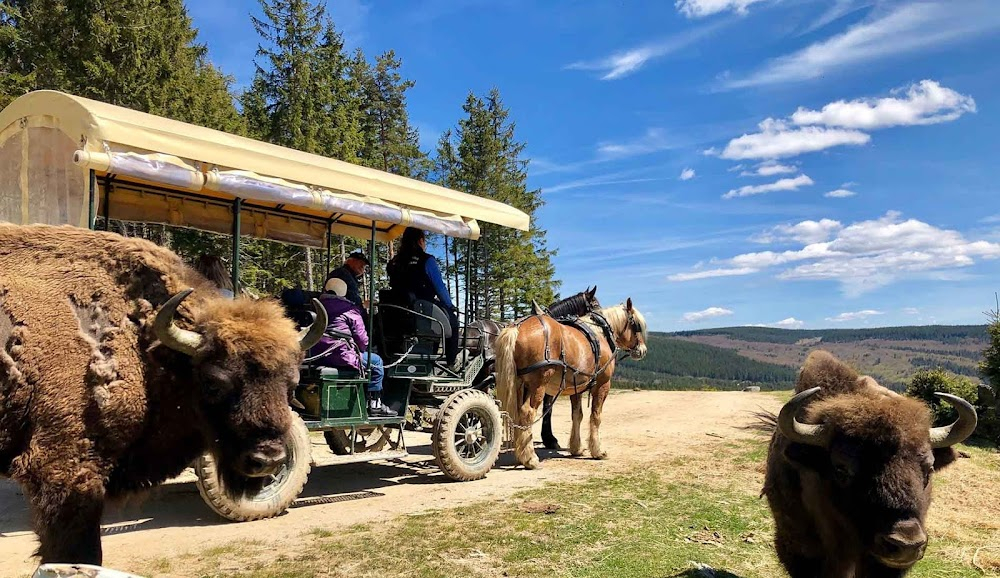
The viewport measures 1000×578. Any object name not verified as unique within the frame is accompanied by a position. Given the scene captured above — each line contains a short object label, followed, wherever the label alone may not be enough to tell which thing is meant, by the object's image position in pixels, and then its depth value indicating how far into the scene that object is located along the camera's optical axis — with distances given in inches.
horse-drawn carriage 207.9
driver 323.9
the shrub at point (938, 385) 504.4
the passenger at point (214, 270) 260.4
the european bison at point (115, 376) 122.3
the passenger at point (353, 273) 310.7
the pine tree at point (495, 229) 1190.3
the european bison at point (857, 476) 128.0
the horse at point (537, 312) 389.8
